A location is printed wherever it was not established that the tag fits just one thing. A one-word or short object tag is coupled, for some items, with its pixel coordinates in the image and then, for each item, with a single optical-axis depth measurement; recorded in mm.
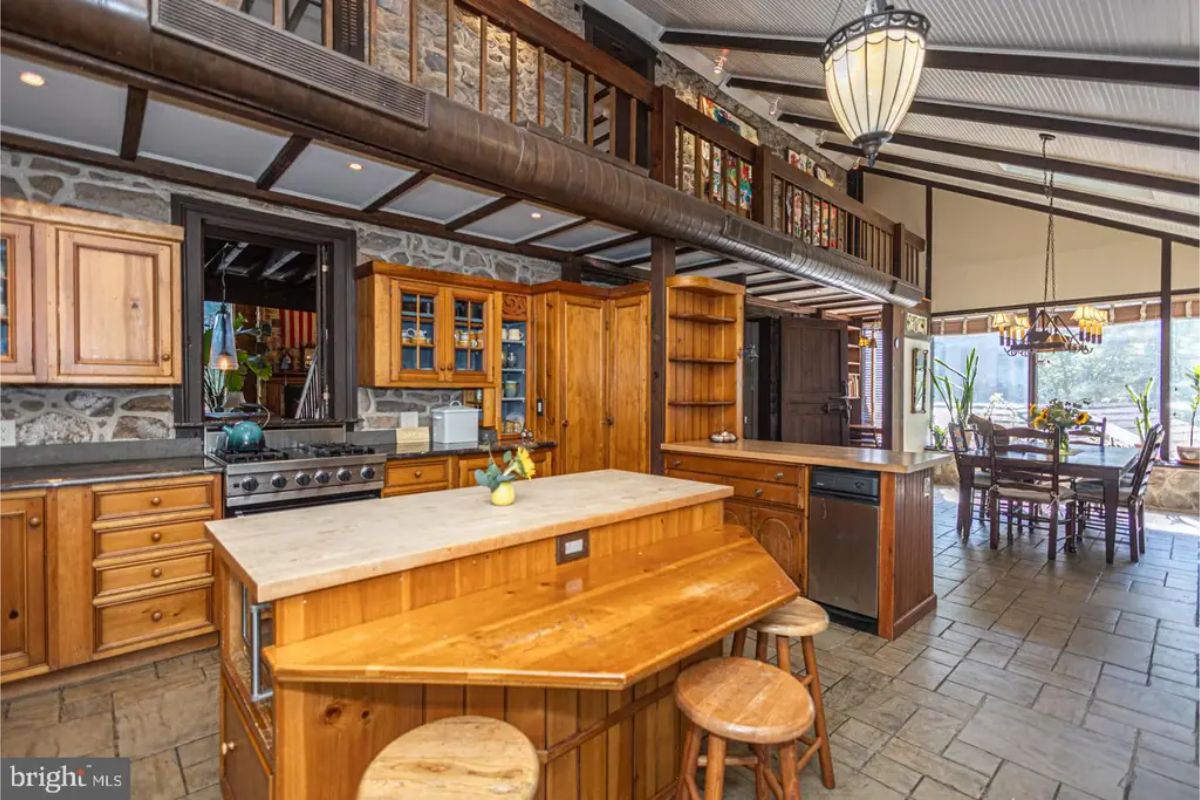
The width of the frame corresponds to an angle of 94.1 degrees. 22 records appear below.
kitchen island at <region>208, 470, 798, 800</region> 1304
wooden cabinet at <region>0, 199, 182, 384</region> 2789
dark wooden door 7227
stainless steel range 3145
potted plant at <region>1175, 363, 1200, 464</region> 6465
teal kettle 3469
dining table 4477
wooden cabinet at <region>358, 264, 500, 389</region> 4070
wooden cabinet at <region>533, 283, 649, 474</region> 4734
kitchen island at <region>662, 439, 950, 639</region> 3229
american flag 5090
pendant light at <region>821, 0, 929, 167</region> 1982
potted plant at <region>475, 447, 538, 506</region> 2111
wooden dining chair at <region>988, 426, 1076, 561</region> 4543
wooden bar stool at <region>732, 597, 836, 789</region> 1899
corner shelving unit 4536
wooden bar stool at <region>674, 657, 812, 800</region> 1395
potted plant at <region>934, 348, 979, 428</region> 8266
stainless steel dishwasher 3277
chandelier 5484
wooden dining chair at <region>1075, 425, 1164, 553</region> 4582
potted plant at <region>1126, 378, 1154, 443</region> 6793
